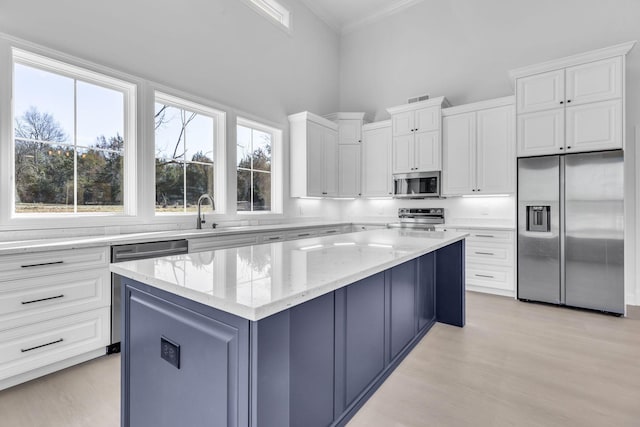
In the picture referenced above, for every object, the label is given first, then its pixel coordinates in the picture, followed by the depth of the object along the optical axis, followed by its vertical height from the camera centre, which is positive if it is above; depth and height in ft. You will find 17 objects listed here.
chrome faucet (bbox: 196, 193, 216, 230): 11.19 -0.13
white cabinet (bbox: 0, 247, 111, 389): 6.24 -2.17
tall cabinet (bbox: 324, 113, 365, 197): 17.84 +3.37
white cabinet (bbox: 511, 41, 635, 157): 10.63 +3.95
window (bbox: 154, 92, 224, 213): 11.05 +2.25
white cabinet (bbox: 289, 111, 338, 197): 15.67 +2.93
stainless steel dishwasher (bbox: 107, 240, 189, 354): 7.65 -1.20
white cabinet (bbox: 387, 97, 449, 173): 14.95 +3.77
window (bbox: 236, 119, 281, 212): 14.14 +2.15
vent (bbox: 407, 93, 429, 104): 15.75 +5.79
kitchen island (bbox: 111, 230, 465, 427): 2.90 -1.48
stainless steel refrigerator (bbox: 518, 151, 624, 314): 10.64 -0.68
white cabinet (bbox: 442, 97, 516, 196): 13.44 +2.85
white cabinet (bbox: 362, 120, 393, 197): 16.99 +2.89
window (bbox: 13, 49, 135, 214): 8.02 +2.12
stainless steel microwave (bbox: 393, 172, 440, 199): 15.14 +1.35
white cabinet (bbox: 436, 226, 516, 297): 12.78 -2.12
